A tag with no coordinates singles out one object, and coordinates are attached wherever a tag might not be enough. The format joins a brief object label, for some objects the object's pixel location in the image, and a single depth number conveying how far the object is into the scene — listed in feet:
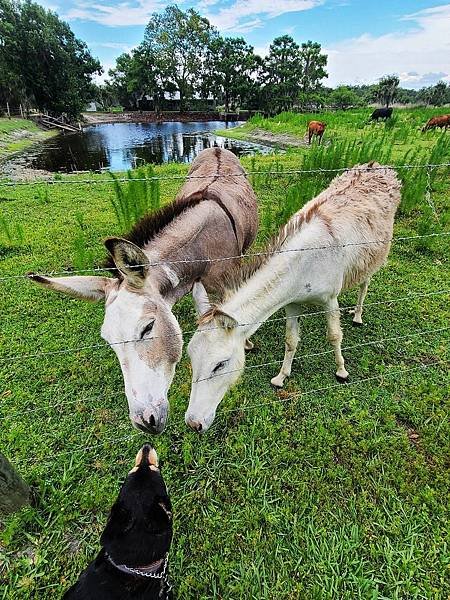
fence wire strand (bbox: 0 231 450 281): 6.97
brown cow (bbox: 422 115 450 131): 47.32
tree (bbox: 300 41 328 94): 170.71
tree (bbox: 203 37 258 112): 158.40
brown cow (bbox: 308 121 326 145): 48.65
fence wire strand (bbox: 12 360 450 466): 8.00
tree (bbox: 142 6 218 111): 160.35
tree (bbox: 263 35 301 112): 153.07
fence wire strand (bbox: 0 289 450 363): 6.05
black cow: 65.66
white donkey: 6.68
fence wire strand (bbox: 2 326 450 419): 9.11
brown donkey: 5.98
